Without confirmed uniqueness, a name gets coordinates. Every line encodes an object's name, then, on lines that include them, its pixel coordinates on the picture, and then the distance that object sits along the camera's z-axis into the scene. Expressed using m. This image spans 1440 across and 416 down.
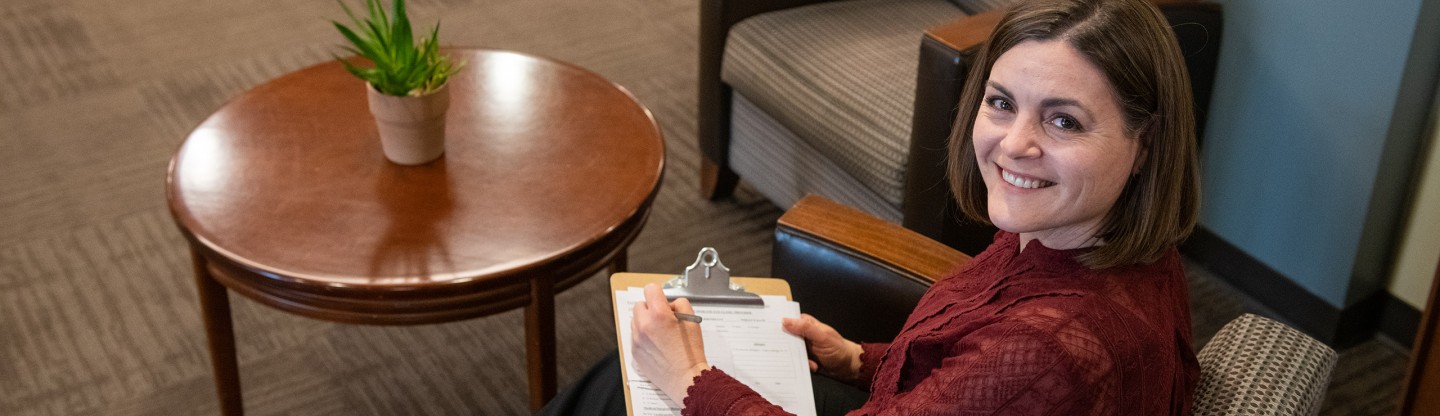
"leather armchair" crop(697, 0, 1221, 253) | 2.08
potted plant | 1.92
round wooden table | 1.82
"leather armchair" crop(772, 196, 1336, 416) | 1.69
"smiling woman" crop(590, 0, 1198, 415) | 1.14
